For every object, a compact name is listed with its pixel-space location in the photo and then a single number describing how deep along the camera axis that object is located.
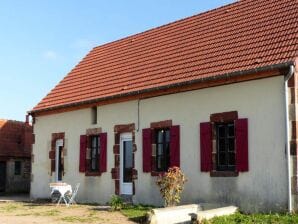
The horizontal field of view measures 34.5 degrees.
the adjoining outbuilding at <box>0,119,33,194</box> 24.91
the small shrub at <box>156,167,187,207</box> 13.32
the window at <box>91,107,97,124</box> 18.19
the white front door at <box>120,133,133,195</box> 16.69
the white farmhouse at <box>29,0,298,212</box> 12.62
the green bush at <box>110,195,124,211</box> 14.37
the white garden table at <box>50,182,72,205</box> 16.66
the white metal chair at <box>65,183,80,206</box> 17.11
